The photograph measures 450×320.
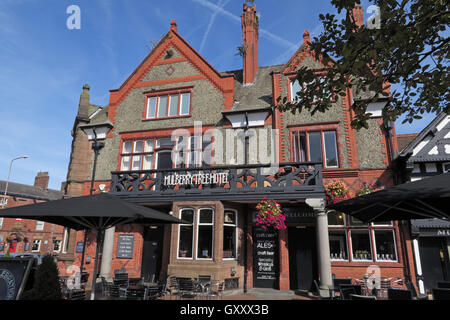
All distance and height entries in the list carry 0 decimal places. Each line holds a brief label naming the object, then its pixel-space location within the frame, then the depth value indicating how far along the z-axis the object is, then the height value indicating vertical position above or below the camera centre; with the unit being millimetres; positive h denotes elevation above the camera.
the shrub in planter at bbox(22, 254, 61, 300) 5297 -744
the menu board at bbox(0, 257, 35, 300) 6199 -744
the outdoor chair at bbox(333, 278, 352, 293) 10422 -1245
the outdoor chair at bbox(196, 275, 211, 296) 9965 -1396
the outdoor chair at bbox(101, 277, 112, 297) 10031 -1567
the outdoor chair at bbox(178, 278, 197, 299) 9883 -1479
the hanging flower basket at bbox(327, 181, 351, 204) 11594 +2043
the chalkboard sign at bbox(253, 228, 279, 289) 13117 -629
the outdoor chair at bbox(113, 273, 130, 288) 10320 -1375
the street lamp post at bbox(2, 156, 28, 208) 35456 +5798
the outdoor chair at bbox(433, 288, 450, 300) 6852 -1084
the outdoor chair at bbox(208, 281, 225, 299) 10246 -1650
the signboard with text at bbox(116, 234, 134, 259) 14883 -203
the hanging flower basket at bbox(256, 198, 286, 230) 11195 +1091
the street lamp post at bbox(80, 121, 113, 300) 15852 +6044
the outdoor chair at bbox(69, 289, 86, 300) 7656 -1380
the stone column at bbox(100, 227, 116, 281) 13023 -545
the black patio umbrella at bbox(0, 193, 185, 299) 6252 +652
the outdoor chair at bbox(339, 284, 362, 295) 8219 -1140
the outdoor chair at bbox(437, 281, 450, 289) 8256 -1045
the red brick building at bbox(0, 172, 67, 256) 42969 +1181
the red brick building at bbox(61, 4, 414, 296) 12141 +3213
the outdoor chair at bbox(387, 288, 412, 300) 6961 -1137
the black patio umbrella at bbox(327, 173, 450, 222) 4742 +803
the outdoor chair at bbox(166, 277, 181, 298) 11088 -1581
